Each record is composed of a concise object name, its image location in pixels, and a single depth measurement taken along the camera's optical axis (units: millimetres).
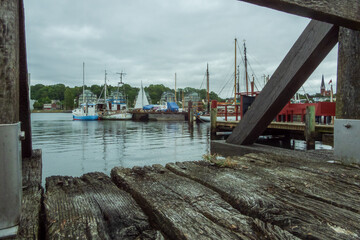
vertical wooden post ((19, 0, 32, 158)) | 1819
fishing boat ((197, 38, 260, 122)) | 14077
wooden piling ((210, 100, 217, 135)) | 18408
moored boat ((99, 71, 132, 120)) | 52625
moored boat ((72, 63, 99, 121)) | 53875
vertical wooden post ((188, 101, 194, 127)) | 36297
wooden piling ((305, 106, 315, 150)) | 11109
